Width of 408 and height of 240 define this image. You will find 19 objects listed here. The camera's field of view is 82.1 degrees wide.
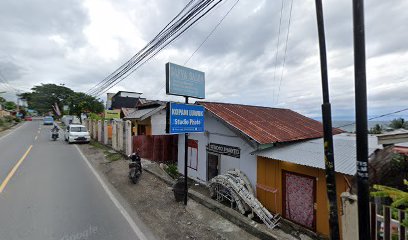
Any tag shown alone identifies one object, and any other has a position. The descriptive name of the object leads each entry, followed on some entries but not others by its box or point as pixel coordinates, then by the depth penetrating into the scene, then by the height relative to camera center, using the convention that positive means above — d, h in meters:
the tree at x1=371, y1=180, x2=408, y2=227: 3.08 -1.01
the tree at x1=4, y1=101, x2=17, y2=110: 70.54 +5.97
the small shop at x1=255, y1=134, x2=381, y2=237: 6.32 -1.75
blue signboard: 7.58 +0.16
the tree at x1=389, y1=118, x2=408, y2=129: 11.83 -0.14
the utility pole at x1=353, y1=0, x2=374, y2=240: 2.94 +0.10
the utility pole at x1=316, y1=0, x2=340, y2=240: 3.96 -0.28
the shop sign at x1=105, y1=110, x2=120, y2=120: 32.12 +1.30
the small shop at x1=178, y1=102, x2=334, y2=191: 8.49 -0.55
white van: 21.92 -0.98
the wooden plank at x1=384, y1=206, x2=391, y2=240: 3.71 -1.64
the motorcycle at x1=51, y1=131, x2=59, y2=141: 24.16 -1.16
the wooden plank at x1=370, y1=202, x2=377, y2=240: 3.99 -1.69
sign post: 7.63 +1.00
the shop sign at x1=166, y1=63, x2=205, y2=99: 7.67 +1.47
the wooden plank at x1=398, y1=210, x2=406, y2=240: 3.50 -1.64
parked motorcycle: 10.33 -2.06
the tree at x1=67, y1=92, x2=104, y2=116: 39.06 +3.33
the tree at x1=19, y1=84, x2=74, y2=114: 74.56 +8.92
